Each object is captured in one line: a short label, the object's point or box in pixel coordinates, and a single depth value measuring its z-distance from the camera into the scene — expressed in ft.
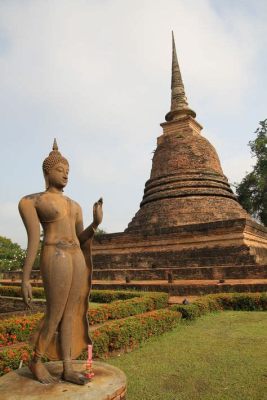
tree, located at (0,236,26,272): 168.43
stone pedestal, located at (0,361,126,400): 10.00
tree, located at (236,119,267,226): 96.37
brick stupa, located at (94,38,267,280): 47.84
